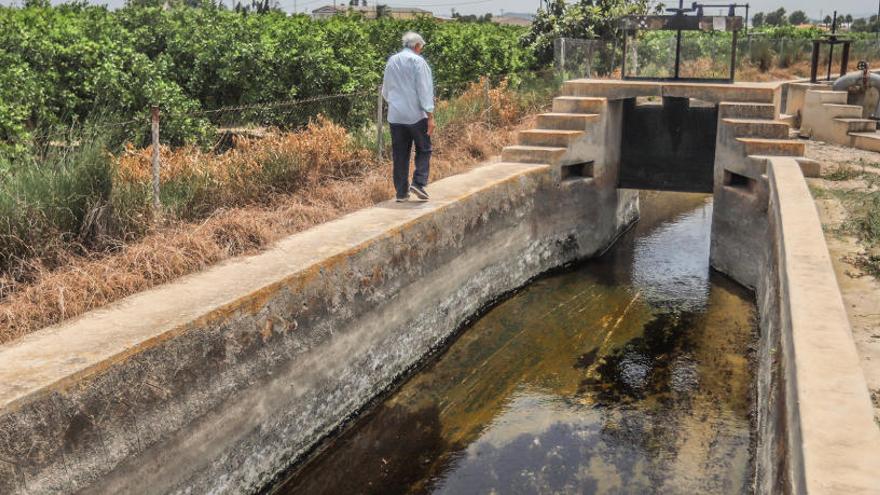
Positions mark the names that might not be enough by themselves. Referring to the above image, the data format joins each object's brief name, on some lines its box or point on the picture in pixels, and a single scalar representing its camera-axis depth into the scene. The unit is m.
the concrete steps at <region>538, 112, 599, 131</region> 12.97
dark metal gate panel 14.27
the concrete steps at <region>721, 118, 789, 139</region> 11.99
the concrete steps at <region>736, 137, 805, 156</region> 11.59
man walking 8.67
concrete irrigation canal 4.82
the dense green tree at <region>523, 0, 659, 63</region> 20.17
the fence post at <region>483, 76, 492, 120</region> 14.81
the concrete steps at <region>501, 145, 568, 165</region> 12.33
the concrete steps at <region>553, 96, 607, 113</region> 13.27
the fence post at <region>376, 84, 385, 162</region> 11.16
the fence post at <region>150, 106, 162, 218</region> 7.42
